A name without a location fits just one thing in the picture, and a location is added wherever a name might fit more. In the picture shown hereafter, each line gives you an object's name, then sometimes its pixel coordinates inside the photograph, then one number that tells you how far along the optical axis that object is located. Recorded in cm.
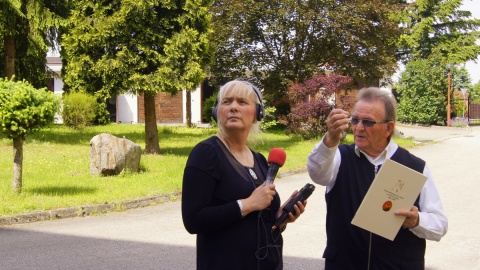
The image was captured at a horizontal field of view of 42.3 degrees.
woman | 318
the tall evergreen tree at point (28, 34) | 2122
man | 338
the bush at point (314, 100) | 2677
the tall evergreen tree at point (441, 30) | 5475
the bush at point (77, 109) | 2767
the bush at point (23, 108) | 1077
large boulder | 1428
